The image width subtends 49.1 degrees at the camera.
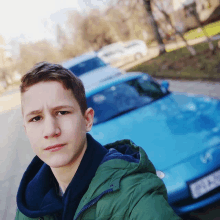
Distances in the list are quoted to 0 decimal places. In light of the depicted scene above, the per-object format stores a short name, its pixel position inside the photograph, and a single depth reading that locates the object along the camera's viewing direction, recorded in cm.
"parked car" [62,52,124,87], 788
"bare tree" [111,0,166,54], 1385
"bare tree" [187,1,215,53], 927
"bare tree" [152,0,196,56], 974
